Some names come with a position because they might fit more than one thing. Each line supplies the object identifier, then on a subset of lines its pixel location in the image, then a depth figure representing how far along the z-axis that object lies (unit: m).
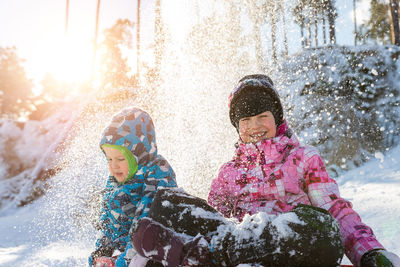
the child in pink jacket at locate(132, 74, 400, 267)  1.02
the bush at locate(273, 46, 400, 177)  8.27
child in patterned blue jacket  2.04
